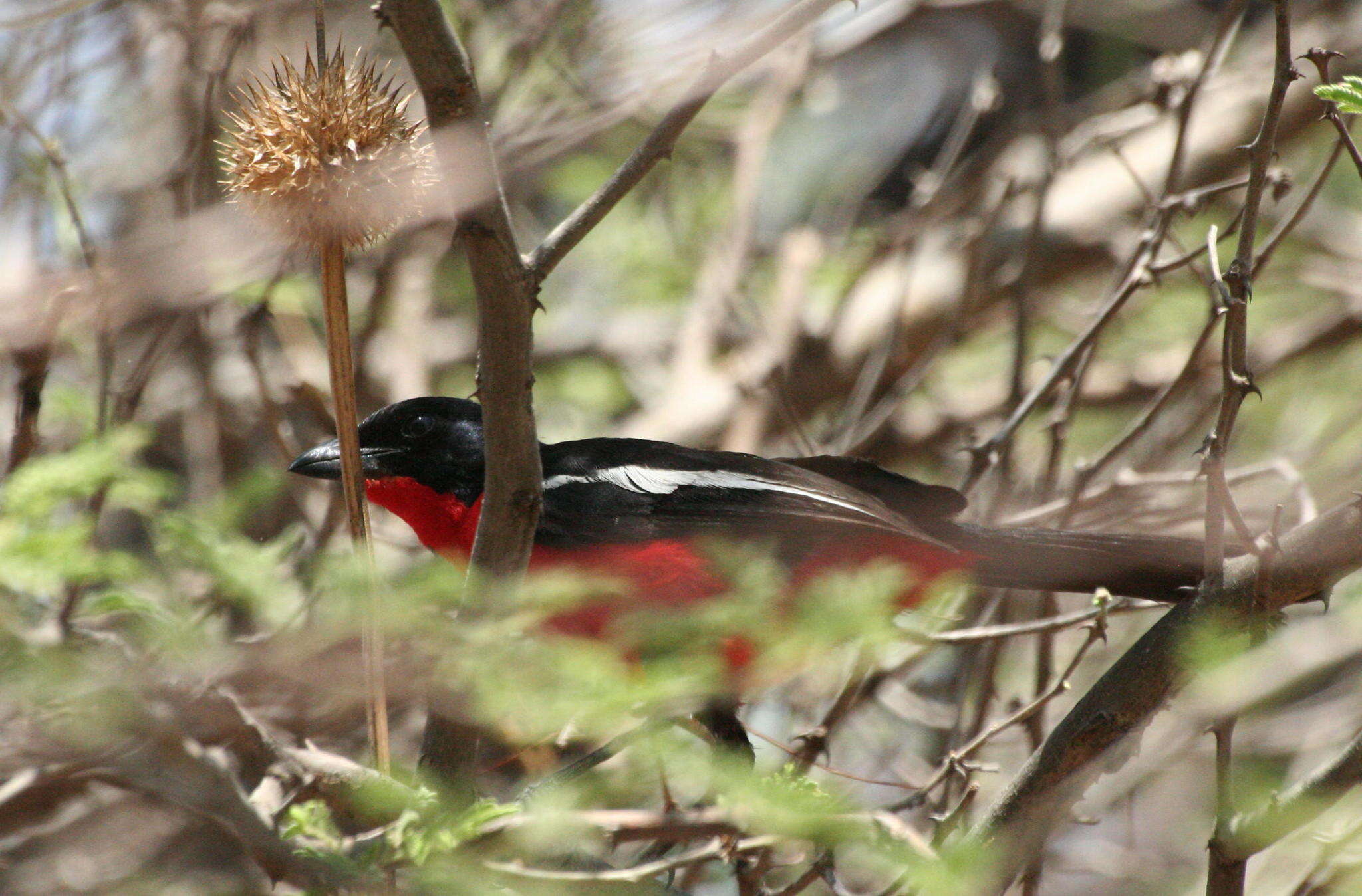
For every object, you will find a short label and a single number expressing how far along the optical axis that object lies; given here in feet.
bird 20.36
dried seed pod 13.26
